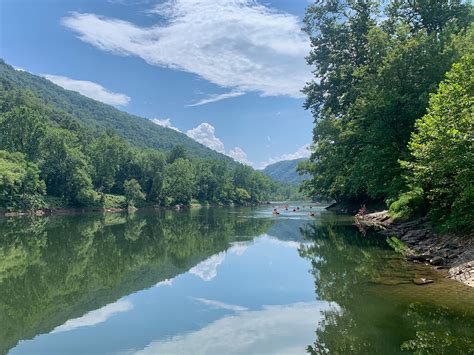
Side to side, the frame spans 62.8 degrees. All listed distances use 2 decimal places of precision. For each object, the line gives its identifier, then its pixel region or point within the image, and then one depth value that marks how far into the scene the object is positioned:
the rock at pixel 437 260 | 18.52
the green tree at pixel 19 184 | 71.00
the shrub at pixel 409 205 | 28.88
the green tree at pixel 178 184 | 120.56
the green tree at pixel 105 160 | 107.50
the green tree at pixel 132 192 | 104.34
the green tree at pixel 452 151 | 18.72
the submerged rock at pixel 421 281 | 14.98
